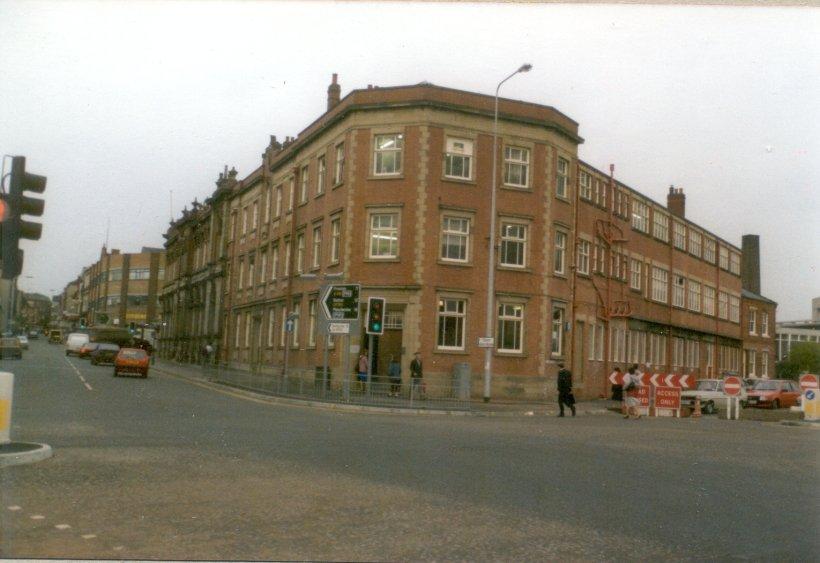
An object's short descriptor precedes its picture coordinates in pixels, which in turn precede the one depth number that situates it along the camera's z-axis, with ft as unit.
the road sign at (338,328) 94.84
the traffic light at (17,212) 33.86
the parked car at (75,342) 224.74
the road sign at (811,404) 94.84
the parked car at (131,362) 125.80
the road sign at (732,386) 98.43
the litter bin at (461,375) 112.16
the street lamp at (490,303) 105.65
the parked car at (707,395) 119.44
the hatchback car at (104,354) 166.30
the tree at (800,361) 127.85
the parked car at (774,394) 134.21
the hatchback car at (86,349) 198.14
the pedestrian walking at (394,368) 112.68
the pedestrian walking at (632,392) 96.17
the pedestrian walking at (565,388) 88.17
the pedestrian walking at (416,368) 108.47
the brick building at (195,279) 207.51
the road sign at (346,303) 95.71
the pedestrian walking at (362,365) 110.87
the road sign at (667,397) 103.50
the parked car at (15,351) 127.11
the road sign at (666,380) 103.71
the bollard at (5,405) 38.42
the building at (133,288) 318.24
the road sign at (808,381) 101.95
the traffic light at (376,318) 93.76
